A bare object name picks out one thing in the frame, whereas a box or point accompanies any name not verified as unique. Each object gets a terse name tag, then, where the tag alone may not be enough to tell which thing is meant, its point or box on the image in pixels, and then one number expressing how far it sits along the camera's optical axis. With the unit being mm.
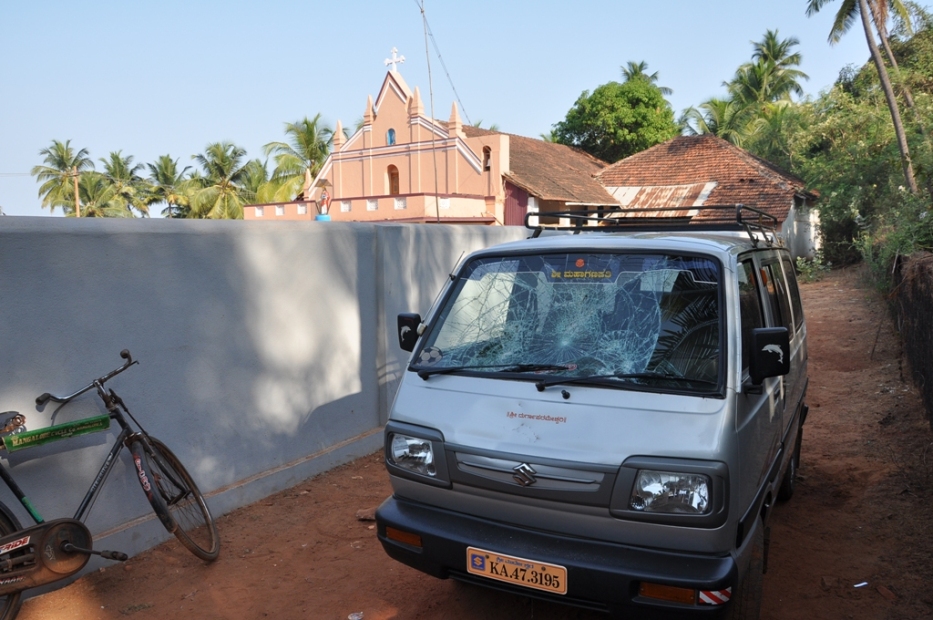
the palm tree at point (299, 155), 42469
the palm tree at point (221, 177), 47344
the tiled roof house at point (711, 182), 28609
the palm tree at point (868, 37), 17656
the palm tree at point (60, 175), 52219
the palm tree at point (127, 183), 53375
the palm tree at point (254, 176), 50469
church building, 30250
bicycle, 3648
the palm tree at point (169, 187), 50125
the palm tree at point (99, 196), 50188
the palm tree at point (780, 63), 44325
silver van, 2941
